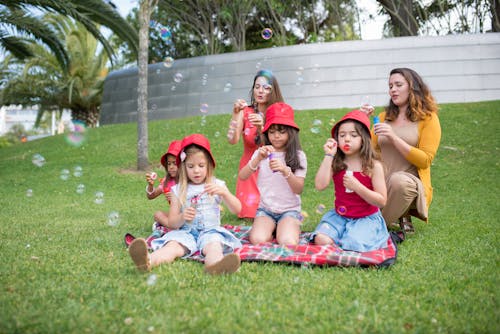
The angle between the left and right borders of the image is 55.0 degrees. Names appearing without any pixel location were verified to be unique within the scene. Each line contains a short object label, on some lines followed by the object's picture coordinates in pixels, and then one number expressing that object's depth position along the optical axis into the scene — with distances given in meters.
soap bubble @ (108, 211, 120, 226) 5.79
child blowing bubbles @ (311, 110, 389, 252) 4.09
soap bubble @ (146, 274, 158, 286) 3.05
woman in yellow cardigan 4.79
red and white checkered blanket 3.69
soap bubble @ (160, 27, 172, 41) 7.21
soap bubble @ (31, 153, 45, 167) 6.40
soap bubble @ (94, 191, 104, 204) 7.83
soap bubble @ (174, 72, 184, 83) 7.29
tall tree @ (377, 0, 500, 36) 17.95
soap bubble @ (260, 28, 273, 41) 6.95
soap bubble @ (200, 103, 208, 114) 6.34
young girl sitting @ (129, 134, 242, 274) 3.80
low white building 84.11
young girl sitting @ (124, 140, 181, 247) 4.76
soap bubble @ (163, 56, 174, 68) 6.85
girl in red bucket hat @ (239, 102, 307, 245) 4.47
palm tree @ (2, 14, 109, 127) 22.99
